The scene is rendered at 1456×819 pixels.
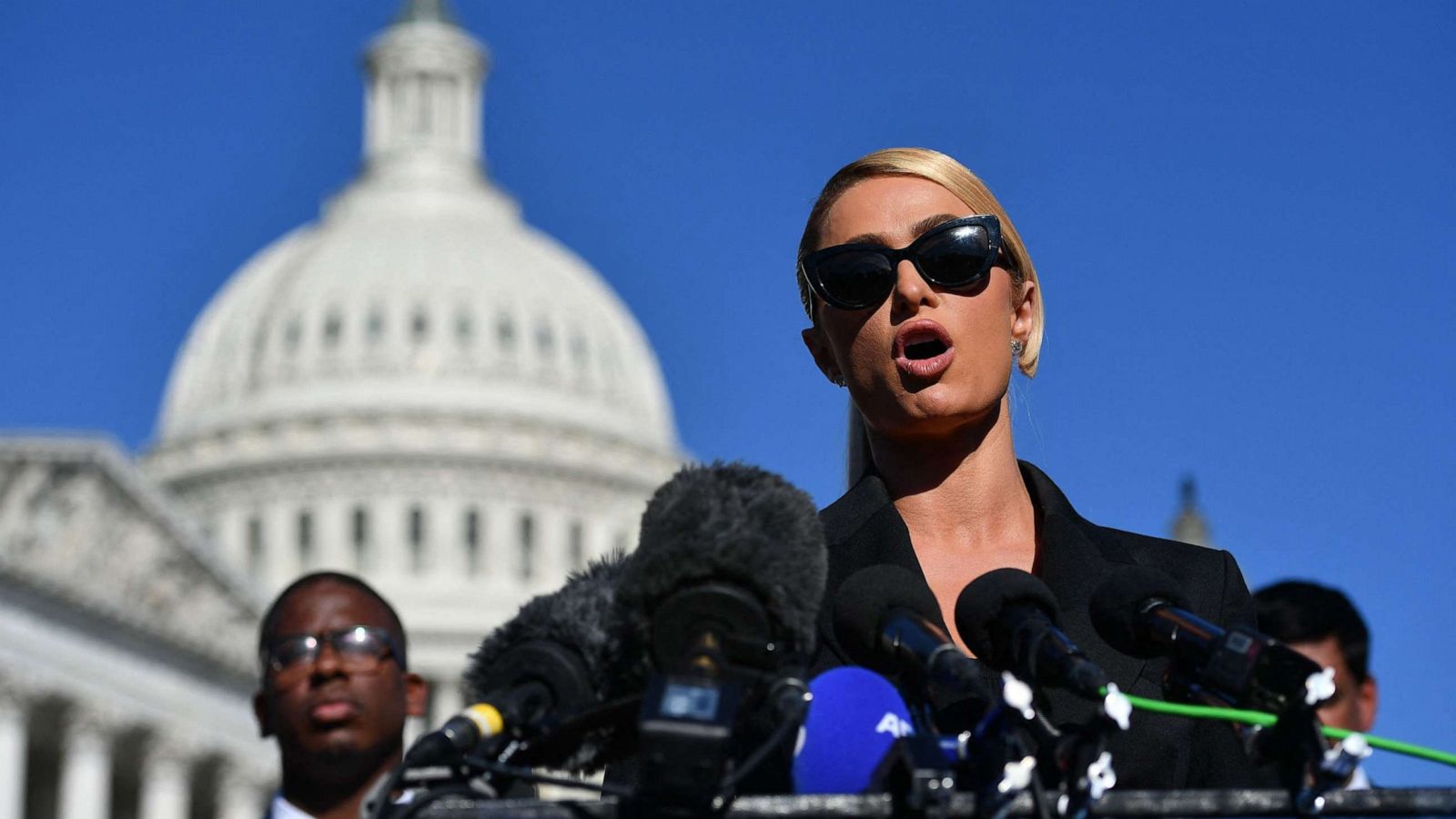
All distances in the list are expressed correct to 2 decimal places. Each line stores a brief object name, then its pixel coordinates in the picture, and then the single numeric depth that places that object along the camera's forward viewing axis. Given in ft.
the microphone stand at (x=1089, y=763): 12.07
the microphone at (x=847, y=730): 13.28
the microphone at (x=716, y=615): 11.60
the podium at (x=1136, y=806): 12.49
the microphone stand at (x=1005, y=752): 11.98
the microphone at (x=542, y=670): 13.03
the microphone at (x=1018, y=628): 12.71
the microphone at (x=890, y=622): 13.11
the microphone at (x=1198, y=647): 12.16
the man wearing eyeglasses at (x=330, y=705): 19.92
